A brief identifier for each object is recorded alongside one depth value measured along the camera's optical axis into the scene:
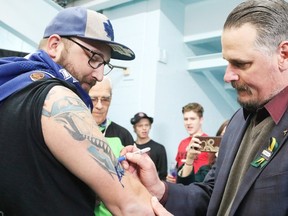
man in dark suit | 0.88
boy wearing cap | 3.39
